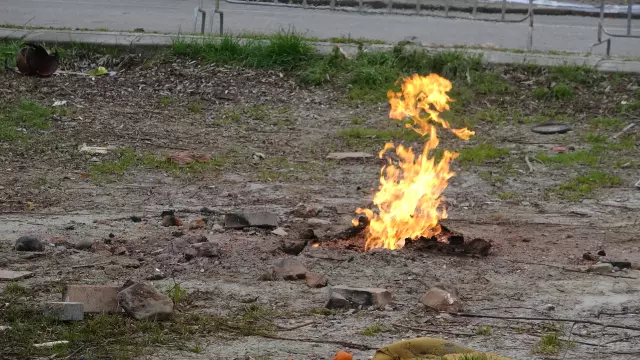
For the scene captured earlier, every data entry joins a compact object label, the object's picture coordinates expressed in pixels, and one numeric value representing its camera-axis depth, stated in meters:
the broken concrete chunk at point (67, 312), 11.91
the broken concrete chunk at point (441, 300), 12.53
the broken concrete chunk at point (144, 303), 12.02
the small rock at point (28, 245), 14.65
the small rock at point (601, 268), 14.11
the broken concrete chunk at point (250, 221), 15.81
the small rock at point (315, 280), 13.37
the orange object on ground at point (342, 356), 10.36
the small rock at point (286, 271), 13.64
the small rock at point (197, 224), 15.90
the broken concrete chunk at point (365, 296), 12.66
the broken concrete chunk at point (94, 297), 12.20
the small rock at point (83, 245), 14.85
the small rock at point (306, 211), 16.72
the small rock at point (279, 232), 15.55
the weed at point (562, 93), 23.19
